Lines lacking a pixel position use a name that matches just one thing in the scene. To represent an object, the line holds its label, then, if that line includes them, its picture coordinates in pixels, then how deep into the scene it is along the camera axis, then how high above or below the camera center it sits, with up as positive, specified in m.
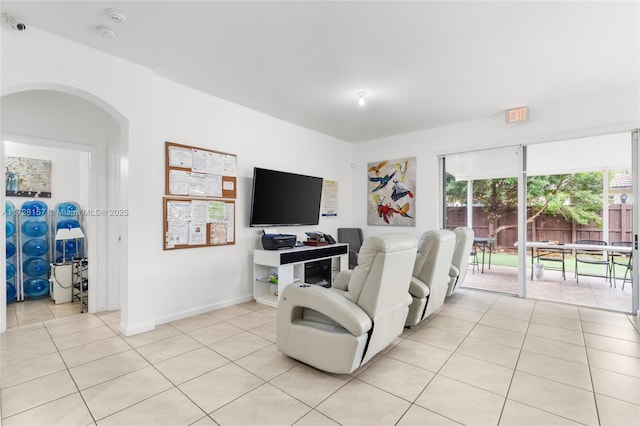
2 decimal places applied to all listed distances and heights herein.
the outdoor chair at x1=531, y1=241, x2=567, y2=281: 5.64 -0.81
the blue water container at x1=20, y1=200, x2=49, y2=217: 4.46 +0.06
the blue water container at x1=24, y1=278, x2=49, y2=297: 4.41 -1.07
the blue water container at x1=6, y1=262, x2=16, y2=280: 4.09 -0.77
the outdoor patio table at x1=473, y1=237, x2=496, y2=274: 5.32 -0.53
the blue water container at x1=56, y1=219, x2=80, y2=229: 4.47 -0.16
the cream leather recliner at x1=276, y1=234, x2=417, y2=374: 2.18 -0.75
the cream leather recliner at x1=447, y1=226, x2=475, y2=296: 4.19 -0.58
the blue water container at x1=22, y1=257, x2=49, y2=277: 4.41 -0.77
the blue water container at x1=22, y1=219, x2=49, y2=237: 4.35 -0.21
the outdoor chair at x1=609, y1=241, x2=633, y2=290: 4.68 -0.74
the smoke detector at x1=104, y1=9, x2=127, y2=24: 2.34 +1.54
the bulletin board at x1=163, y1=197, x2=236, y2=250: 3.53 -0.11
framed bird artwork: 5.58 +0.40
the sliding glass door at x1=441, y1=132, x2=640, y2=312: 4.59 -0.03
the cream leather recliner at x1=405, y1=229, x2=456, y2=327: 3.15 -0.61
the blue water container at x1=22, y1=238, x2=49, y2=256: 4.41 -0.49
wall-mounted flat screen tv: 4.35 +0.23
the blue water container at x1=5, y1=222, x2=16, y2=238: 4.11 -0.21
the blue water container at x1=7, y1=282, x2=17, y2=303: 4.13 -1.07
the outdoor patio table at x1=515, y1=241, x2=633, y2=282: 4.60 -0.55
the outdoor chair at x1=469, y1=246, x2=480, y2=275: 5.52 -0.88
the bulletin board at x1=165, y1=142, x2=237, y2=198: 3.55 +0.51
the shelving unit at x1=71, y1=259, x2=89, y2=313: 3.97 -0.89
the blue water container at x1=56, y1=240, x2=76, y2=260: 4.69 -0.52
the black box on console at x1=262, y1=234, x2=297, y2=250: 4.20 -0.39
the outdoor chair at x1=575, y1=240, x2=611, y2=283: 5.01 -0.76
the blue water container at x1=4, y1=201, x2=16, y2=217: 4.10 +0.06
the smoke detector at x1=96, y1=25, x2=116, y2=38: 2.54 +1.53
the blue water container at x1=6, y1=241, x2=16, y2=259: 4.17 -0.50
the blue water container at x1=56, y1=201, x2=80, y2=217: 4.69 +0.07
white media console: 4.11 -0.77
